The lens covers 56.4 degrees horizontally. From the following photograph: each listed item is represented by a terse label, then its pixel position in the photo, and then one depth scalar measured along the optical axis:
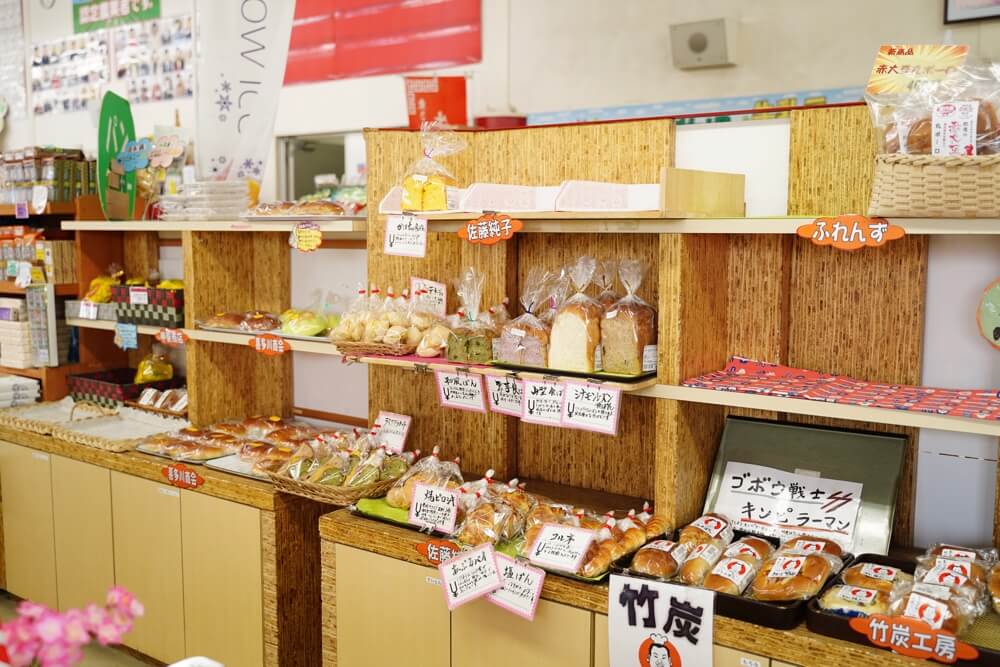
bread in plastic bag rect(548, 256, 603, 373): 2.46
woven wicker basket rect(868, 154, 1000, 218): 1.82
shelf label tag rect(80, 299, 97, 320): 4.17
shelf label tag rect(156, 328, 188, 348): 3.71
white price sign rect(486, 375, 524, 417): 2.71
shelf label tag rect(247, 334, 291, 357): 3.33
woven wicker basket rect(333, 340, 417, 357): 2.81
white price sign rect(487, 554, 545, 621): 2.29
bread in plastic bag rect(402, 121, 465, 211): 2.77
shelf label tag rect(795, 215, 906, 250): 1.99
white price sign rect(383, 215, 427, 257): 2.73
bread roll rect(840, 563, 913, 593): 2.04
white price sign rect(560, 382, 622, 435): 2.36
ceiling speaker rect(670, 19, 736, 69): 4.57
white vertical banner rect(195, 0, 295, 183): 3.48
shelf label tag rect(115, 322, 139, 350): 3.93
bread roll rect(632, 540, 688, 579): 2.18
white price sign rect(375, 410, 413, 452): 3.17
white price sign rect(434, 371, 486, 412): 2.78
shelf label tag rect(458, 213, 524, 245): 2.51
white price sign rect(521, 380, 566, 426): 2.46
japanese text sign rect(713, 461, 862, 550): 2.36
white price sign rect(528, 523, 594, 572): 2.29
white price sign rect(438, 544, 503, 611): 2.36
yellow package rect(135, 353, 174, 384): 4.24
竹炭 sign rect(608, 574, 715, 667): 2.08
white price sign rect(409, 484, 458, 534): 2.56
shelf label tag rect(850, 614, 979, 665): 1.80
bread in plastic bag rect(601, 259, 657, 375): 2.42
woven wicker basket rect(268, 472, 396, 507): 2.83
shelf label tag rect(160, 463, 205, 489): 3.30
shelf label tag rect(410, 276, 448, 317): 3.02
